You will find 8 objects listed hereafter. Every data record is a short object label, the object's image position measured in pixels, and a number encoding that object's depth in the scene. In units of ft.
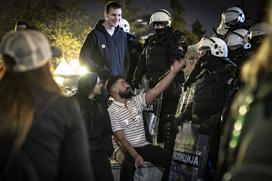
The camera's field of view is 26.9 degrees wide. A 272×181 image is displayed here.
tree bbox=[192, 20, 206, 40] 178.60
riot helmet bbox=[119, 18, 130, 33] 36.97
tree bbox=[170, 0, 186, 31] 168.14
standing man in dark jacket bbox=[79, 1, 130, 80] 30.67
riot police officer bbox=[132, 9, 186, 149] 31.35
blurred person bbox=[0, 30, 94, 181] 10.93
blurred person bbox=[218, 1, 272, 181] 6.52
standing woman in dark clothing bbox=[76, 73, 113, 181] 23.04
